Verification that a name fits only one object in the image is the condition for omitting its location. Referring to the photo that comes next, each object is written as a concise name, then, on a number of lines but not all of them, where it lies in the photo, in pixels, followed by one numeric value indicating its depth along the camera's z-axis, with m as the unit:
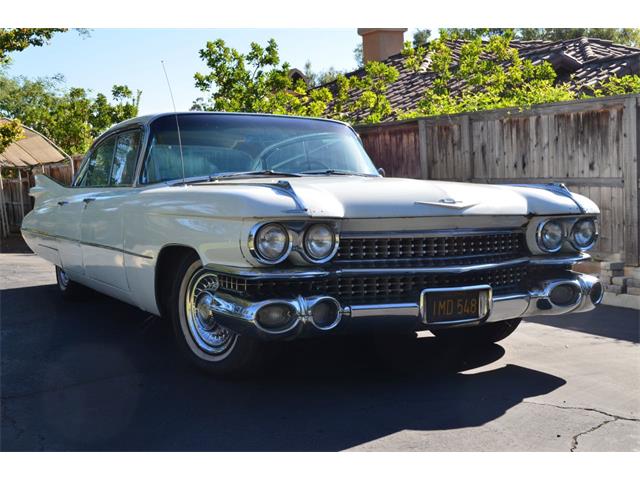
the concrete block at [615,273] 7.41
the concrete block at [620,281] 7.26
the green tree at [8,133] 16.30
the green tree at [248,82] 17.75
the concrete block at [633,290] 7.14
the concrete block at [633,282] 7.16
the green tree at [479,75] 13.10
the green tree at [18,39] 16.17
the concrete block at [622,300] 7.07
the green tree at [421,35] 42.03
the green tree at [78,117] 26.30
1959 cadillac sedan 3.84
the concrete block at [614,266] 7.39
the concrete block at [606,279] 7.41
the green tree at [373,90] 17.89
